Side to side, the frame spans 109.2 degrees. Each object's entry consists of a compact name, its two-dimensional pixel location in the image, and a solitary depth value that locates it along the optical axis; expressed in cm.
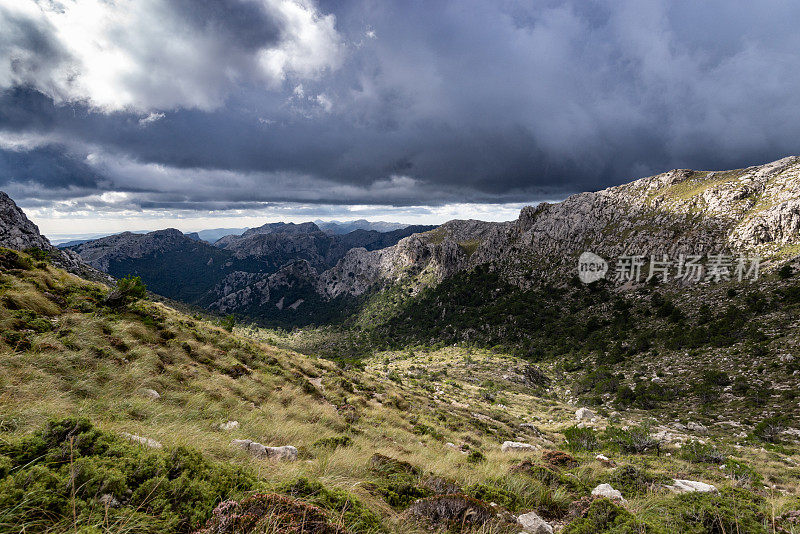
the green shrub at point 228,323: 2570
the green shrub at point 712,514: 524
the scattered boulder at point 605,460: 1214
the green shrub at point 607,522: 490
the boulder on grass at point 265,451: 673
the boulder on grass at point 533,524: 515
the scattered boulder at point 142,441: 480
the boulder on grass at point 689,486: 858
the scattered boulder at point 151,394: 898
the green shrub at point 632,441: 1788
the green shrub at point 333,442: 853
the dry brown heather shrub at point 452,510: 477
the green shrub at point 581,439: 1839
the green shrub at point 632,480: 835
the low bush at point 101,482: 287
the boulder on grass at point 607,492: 742
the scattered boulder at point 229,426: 848
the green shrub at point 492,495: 621
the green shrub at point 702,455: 1568
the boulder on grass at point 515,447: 1445
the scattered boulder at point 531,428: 2402
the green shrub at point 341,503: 400
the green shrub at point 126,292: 1484
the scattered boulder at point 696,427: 2618
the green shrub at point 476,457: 1045
